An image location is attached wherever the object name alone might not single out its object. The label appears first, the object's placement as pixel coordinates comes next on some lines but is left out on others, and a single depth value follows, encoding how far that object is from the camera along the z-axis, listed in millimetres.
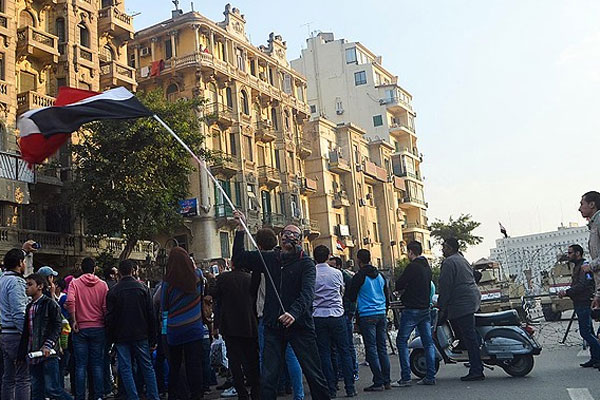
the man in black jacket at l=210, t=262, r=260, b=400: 7707
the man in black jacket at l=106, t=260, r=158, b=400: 8406
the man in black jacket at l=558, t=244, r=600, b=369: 10602
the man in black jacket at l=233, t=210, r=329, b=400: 6469
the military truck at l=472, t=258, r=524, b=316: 22688
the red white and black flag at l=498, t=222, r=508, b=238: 28912
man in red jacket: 8859
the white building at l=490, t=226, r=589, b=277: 127375
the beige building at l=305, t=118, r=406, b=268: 53875
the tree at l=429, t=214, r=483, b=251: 61469
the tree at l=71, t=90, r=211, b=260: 27297
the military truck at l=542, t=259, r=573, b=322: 23312
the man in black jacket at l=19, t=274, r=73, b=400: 7402
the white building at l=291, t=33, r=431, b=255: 67438
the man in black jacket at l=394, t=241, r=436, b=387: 9766
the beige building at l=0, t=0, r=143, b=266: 27359
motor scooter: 9805
